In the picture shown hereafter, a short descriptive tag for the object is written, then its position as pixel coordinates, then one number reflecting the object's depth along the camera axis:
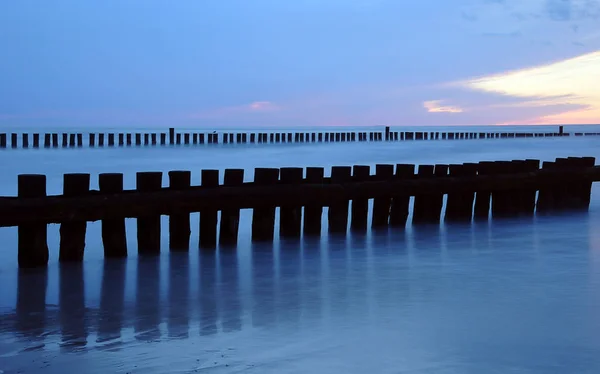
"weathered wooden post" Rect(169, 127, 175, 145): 66.49
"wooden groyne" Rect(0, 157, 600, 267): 7.59
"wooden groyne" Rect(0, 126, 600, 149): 57.62
